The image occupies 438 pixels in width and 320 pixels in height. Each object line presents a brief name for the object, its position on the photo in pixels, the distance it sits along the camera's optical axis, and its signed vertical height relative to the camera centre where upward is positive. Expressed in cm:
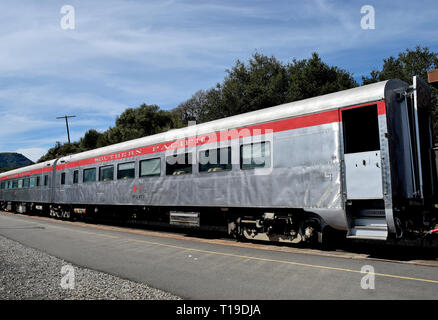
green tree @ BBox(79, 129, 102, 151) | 6097 +1007
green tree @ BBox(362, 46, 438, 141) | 4147 +1565
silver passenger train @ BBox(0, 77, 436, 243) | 707 +53
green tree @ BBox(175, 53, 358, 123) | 3869 +1300
